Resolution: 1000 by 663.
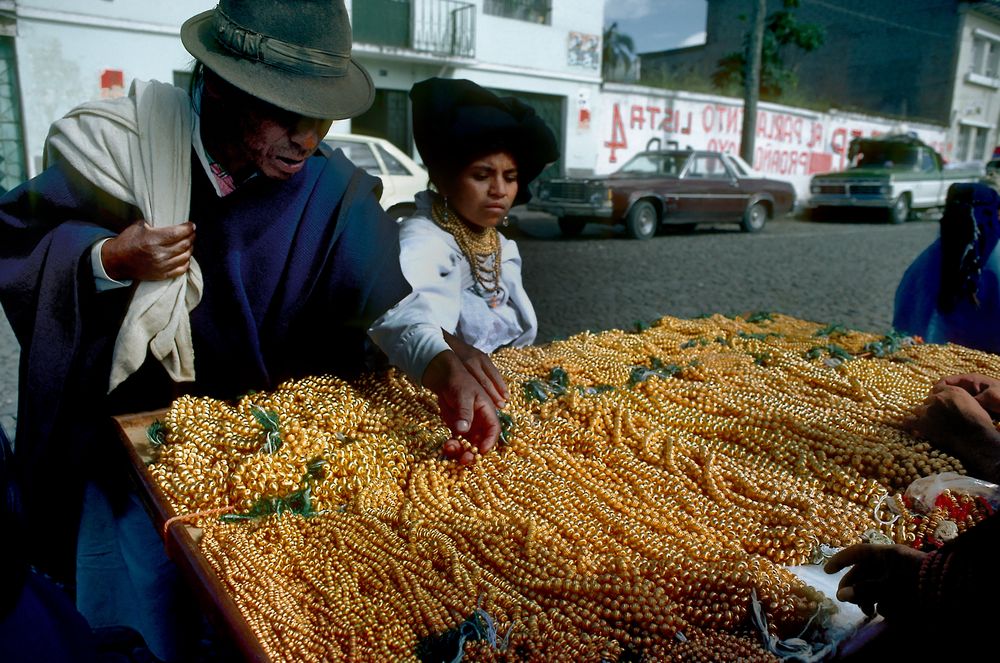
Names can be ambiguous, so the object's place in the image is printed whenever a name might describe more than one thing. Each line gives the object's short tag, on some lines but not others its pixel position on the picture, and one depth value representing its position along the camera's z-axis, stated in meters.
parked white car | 10.76
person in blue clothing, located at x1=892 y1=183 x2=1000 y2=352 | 3.29
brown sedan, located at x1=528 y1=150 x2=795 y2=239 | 13.25
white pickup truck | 18.31
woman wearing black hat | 2.40
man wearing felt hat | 1.75
